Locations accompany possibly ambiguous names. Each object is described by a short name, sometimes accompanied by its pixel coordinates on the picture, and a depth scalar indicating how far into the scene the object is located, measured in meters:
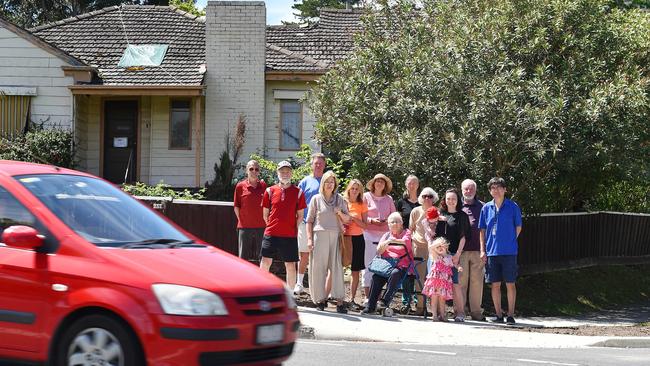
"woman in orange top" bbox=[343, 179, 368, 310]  14.33
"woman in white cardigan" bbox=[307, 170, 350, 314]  13.77
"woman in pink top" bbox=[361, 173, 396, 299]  14.61
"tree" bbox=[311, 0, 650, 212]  16.05
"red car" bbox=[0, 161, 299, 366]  6.73
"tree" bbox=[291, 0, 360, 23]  64.51
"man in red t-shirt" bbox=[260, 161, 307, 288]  13.75
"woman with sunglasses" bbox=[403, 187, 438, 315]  14.08
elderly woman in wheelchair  13.71
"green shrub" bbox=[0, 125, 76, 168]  24.61
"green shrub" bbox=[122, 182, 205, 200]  20.30
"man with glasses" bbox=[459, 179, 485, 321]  14.45
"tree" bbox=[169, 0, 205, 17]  45.69
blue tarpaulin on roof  26.75
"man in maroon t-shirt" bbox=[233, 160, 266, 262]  14.38
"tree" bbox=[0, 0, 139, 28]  47.25
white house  25.64
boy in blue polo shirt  14.12
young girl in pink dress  13.66
